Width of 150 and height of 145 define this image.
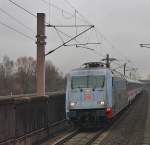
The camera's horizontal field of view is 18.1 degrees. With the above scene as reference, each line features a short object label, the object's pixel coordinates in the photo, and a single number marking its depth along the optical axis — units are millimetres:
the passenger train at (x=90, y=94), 22578
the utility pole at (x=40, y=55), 27844
